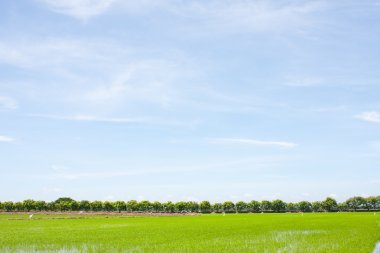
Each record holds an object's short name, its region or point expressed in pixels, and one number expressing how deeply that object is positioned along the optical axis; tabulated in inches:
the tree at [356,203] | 3553.2
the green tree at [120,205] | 3671.8
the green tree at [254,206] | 3725.4
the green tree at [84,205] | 3619.6
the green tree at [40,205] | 3408.7
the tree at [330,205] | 3590.1
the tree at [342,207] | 3597.4
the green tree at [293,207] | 3661.4
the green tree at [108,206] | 3654.0
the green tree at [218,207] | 3878.0
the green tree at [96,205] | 3651.3
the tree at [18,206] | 3336.6
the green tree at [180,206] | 3737.7
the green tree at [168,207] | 3750.0
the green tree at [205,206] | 3809.1
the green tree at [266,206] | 3691.4
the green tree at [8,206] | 3336.6
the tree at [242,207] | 3784.5
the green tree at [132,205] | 3725.4
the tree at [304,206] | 3650.3
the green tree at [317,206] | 3619.6
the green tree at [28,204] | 3329.2
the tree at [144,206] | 3737.7
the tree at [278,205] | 3681.1
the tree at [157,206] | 3764.8
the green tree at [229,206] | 3833.7
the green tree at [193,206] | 3779.5
